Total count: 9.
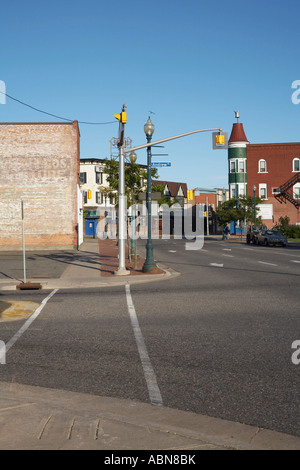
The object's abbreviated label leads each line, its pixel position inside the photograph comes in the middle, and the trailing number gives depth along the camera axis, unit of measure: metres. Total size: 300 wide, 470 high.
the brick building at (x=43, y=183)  44.28
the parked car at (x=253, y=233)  53.72
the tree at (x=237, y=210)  66.94
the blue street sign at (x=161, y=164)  25.24
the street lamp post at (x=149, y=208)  23.21
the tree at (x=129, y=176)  38.39
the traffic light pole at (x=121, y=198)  22.25
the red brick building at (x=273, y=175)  79.31
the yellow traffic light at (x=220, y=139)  23.64
